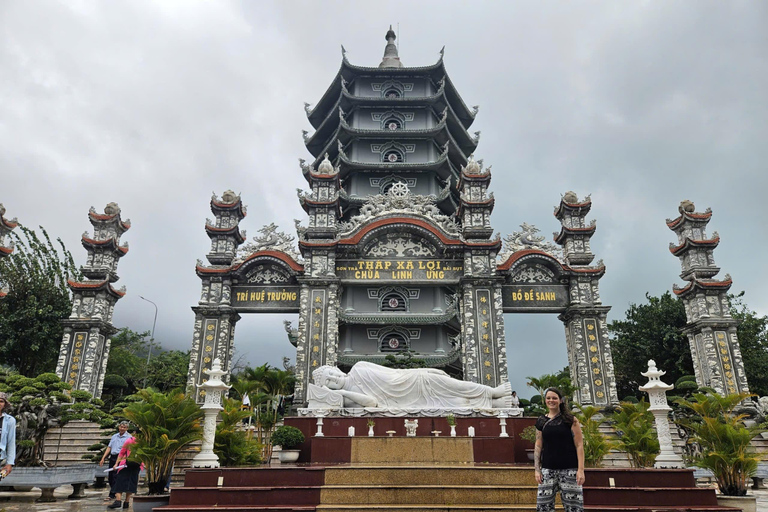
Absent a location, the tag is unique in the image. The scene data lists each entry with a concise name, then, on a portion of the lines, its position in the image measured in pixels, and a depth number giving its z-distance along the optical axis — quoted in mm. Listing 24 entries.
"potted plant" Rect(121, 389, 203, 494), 8500
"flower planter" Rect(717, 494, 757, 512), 8078
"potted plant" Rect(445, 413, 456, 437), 10703
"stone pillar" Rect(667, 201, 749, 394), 19453
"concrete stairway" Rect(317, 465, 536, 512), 7398
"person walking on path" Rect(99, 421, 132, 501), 9617
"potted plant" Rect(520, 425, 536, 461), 10060
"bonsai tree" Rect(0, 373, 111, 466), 11406
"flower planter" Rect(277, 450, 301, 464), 10328
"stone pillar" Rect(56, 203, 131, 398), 19531
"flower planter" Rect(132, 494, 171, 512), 7891
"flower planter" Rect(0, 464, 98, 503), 9334
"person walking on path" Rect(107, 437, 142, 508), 8648
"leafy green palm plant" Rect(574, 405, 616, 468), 10250
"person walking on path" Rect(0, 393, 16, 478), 5525
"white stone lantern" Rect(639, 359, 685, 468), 8859
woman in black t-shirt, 4515
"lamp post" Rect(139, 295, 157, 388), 31422
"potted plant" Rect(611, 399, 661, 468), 10812
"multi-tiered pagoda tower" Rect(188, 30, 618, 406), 19234
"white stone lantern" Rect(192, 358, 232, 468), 8516
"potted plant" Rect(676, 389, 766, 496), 8641
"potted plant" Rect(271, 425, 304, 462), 10359
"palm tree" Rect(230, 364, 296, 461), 16109
